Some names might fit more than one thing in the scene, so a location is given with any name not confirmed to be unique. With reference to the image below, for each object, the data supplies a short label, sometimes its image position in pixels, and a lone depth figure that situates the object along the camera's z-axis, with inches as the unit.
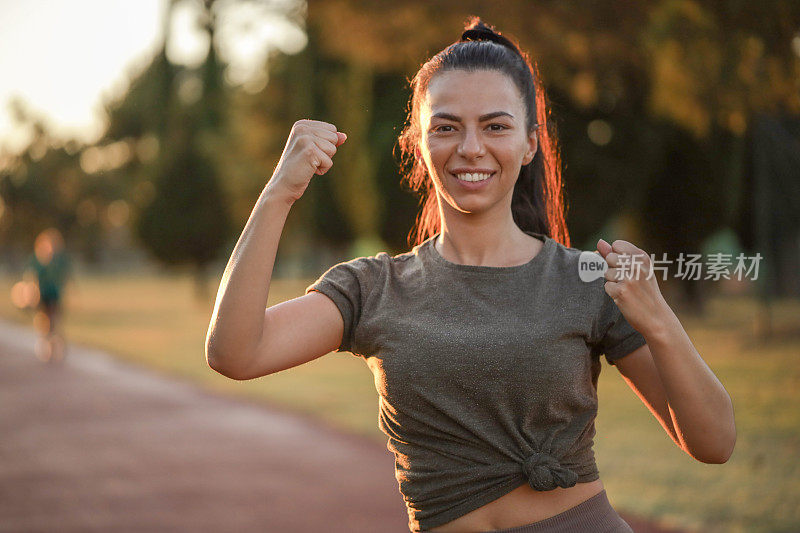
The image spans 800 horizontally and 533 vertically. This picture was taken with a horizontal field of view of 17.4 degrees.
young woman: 125.0
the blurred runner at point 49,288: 667.2
